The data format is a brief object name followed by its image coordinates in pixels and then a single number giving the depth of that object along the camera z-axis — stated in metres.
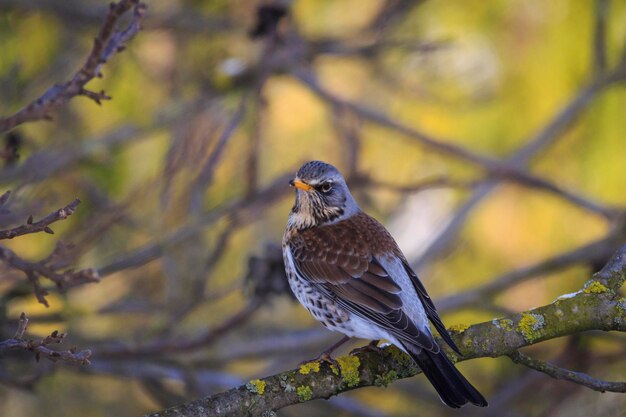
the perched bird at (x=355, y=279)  8.99
